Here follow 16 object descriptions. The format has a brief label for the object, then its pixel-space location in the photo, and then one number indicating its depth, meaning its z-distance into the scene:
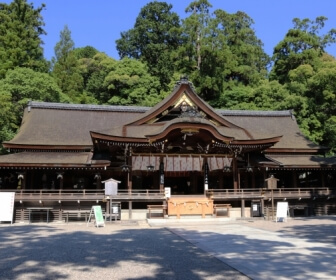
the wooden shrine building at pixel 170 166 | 19.83
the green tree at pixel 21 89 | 30.31
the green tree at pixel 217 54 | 45.38
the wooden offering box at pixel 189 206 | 19.47
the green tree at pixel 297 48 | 45.53
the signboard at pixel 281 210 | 17.81
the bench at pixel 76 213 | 19.83
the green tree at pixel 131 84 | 44.31
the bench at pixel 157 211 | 19.69
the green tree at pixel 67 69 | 45.78
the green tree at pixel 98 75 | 47.69
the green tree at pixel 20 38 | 39.06
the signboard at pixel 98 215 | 15.94
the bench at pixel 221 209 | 20.03
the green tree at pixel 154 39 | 50.34
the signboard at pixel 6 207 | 18.45
